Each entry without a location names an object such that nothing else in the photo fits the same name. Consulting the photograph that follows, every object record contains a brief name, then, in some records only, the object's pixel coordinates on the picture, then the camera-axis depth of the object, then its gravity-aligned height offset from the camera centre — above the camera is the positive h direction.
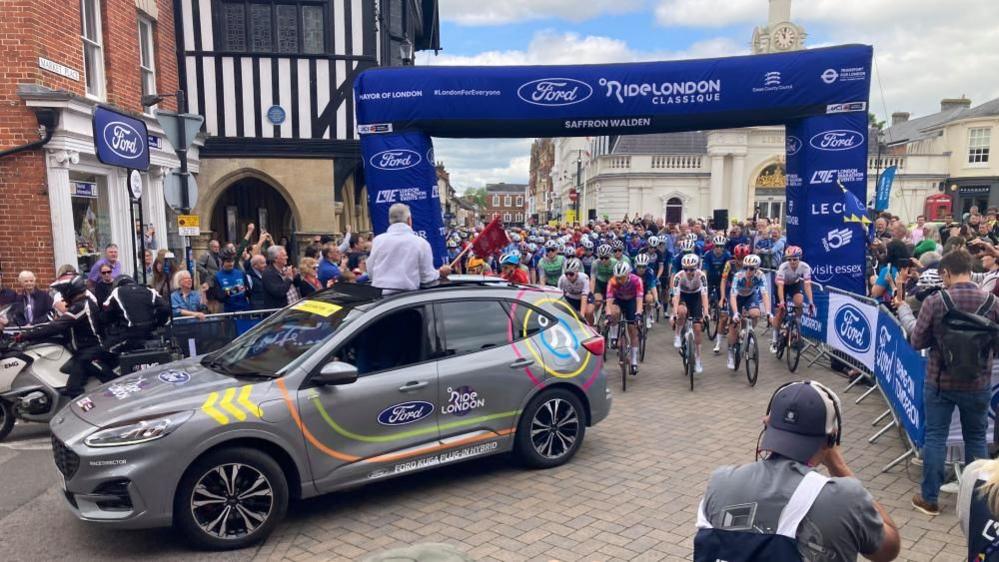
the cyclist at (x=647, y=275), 10.26 -1.00
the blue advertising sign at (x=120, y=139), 9.14 +1.23
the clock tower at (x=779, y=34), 41.72 +11.71
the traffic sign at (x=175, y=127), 9.33 +1.36
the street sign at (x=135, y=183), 9.20 +0.54
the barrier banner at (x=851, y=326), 8.20 -1.55
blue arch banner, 10.14 +1.74
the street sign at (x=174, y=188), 9.36 +0.48
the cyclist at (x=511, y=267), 10.37 -0.81
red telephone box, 31.05 +0.30
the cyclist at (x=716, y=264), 12.53 -0.96
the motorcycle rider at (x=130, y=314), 7.56 -1.10
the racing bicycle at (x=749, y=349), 9.12 -1.96
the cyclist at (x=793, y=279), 9.91 -1.01
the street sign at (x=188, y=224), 10.13 -0.05
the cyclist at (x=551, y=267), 11.89 -0.93
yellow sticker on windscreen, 5.54 -0.78
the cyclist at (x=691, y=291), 9.84 -1.17
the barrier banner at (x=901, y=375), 5.58 -1.60
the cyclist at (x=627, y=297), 9.54 -1.22
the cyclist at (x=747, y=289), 9.71 -1.14
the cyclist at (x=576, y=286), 10.20 -1.10
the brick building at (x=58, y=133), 10.01 +1.45
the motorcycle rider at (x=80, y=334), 7.32 -1.28
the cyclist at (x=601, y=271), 10.84 -0.93
